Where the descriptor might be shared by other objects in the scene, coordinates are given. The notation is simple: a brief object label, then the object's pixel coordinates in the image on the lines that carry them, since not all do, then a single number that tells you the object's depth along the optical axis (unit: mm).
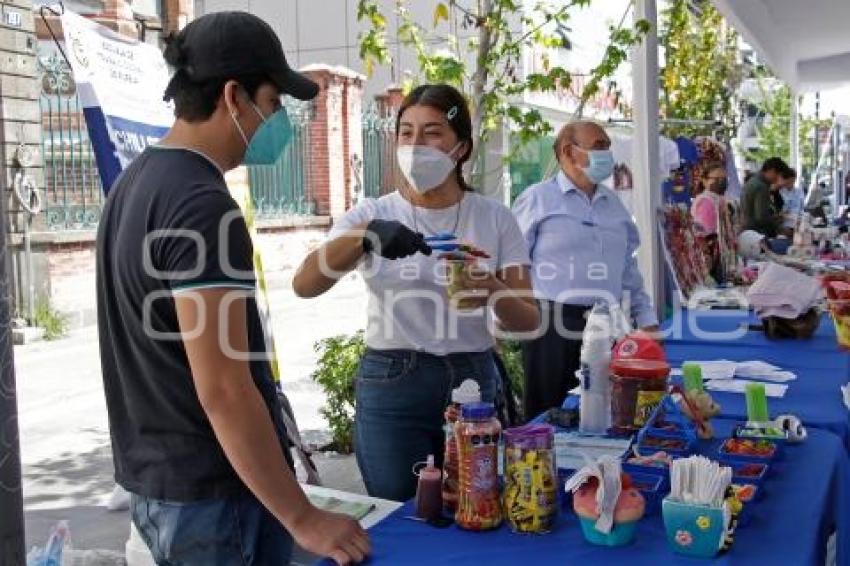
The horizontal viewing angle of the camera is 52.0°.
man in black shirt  1331
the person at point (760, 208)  7957
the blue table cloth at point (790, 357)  2428
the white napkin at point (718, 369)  2868
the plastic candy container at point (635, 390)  2096
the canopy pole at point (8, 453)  1438
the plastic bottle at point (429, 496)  1648
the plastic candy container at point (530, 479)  1561
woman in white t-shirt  2176
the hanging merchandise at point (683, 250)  4785
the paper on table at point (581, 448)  1942
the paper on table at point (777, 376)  2828
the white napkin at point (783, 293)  3562
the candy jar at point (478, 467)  1569
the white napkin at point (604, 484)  1507
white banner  3141
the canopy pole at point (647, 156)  4691
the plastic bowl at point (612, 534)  1518
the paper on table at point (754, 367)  2920
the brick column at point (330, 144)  12461
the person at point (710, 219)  5473
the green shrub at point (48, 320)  8661
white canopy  6184
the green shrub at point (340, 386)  4609
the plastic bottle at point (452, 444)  1664
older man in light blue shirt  3465
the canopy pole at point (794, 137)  13391
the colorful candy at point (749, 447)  1958
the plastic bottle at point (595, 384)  2148
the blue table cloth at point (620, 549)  1484
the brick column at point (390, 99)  13328
